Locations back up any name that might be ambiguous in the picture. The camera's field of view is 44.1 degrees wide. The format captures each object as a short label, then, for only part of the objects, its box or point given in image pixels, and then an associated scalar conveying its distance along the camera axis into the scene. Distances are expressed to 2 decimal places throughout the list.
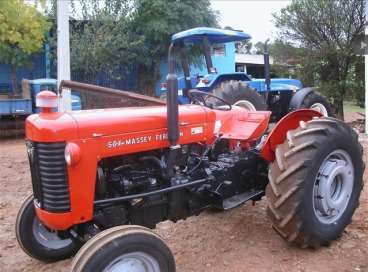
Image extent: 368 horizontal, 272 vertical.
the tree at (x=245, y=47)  46.08
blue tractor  7.38
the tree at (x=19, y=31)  11.99
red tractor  2.98
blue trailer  11.47
